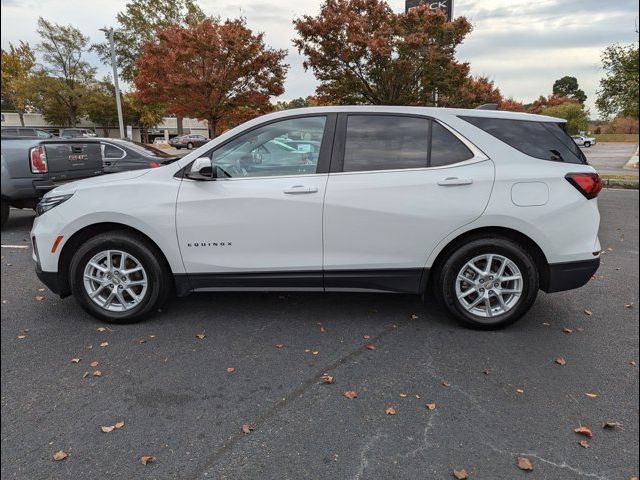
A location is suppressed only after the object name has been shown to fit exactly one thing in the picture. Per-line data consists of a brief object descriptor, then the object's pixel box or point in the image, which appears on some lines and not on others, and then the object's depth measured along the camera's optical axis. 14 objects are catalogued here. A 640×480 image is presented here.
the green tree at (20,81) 23.48
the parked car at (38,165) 7.02
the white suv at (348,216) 3.53
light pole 18.48
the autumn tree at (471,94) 18.66
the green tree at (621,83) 14.31
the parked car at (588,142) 42.55
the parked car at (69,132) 26.62
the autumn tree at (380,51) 15.98
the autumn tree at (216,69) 16.92
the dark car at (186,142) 41.66
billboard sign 17.06
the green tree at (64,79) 30.64
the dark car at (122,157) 8.68
